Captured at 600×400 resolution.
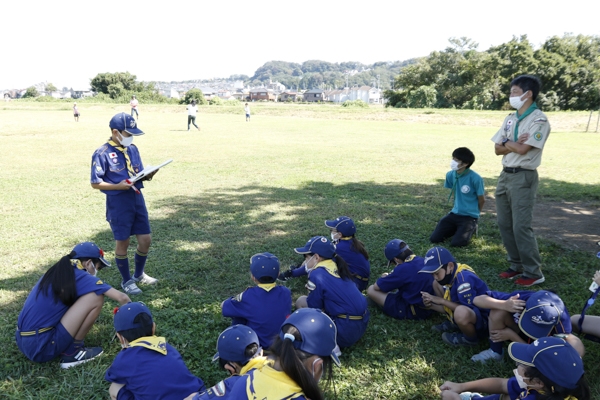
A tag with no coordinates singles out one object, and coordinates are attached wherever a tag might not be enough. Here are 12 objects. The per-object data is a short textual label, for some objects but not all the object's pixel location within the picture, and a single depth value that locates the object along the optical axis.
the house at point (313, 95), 129.75
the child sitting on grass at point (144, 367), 2.44
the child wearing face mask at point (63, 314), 3.09
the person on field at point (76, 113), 27.30
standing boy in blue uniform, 4.16
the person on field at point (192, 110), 20.88
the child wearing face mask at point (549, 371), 2.06
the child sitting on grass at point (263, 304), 3.15
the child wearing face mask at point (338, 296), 3.31
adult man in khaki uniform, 4.25
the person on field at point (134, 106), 28.03
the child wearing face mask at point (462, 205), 5.54
